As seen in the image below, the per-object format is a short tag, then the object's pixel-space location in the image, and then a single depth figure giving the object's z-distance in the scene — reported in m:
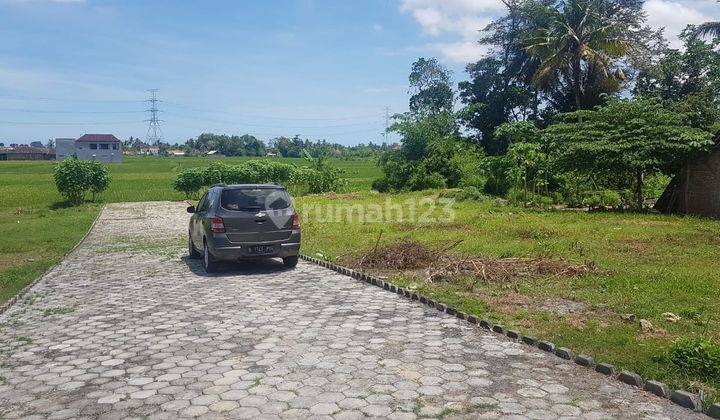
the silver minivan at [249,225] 10.62
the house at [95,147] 107.75
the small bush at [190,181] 35.19
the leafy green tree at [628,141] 19.31
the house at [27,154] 108.82
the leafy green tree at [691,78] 32.06
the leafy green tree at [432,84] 49.22
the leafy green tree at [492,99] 42.00
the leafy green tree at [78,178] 29.47
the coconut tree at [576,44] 31.91
